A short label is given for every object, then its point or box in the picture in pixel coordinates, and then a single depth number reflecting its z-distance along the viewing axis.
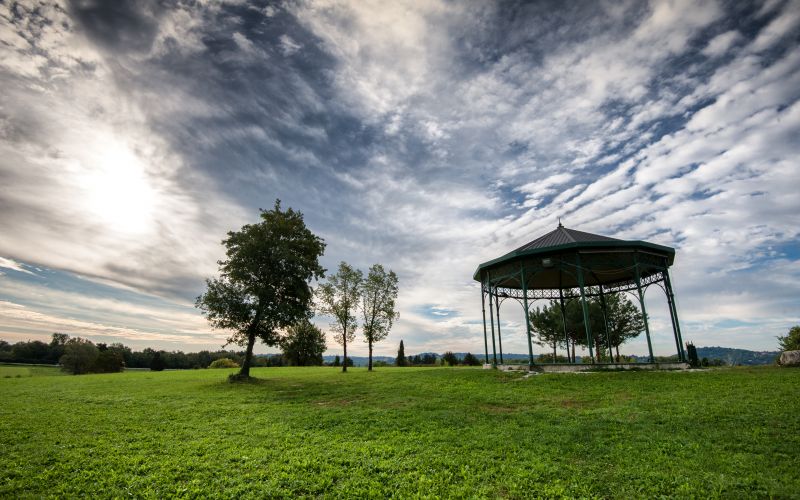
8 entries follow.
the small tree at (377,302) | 38.31
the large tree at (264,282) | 24.16
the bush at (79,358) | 50.25
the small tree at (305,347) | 64.19
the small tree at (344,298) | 37.56
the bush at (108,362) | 50.97
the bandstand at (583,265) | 21.17
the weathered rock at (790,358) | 18.81
